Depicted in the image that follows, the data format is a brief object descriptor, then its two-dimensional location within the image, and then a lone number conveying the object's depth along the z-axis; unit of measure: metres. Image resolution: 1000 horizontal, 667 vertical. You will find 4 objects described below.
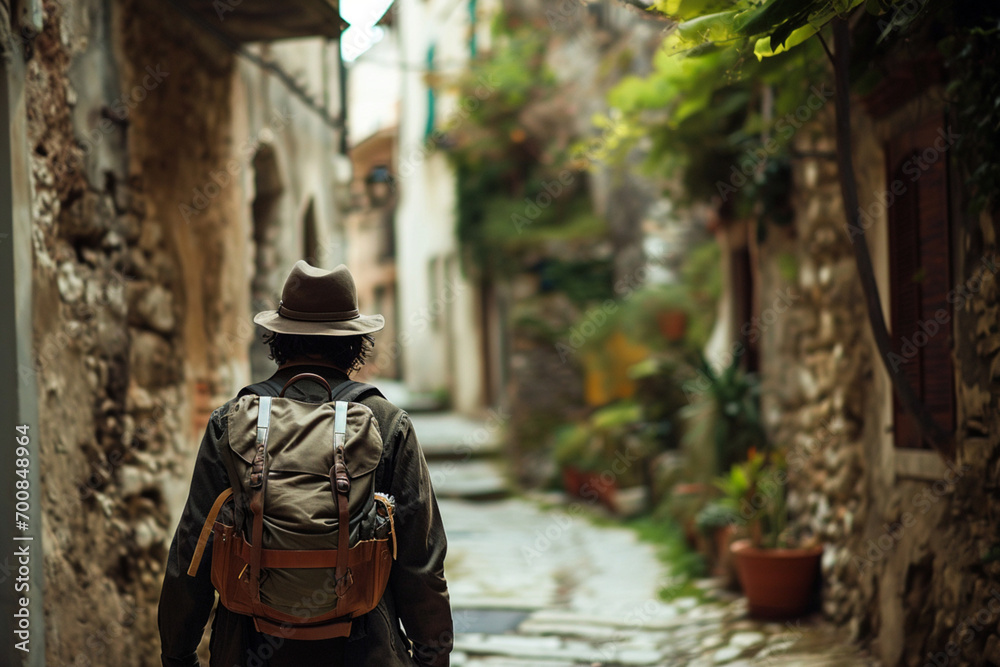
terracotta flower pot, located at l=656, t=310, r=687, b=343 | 11.51
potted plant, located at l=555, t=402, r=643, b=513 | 10.62
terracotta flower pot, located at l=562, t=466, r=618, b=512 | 10.61
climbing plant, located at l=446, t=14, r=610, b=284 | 13.49
